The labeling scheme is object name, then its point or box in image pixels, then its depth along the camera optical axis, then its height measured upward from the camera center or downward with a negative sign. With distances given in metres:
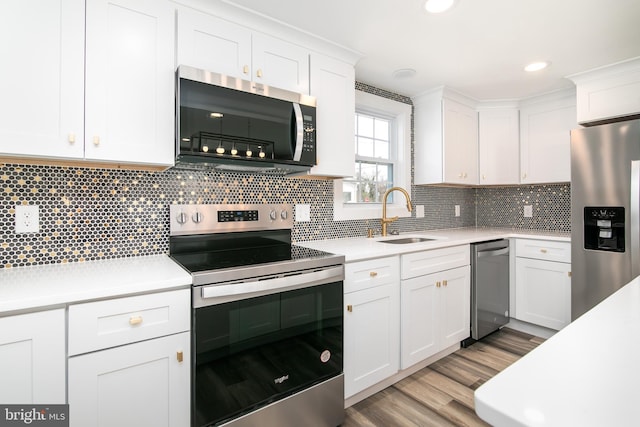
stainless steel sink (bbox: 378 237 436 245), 2.61 -0.18
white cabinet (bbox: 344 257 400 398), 1.88 -0.64
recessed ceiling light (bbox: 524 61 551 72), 2.44 +1.16
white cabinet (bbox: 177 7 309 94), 1.61 +0.90
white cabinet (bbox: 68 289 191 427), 1.14 -0.53
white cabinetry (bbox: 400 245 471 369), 2.21 -0.62
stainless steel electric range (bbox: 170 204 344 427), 1.35 -0.49
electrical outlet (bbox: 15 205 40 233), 1.47 +0.00
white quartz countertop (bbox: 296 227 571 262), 2.01 -0.18
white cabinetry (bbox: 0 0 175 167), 1.25 +0.58
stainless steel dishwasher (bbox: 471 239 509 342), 2.71 -0.60
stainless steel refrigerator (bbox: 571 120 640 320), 2.22 +0.05
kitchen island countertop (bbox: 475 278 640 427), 0.45 -0.27
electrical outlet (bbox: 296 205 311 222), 2.32 +0.04
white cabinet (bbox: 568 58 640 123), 2.41 +0.99
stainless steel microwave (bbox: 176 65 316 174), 1.53 +0.49
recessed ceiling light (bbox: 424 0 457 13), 1.69 +1.13
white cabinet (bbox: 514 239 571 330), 2.74 -0.57
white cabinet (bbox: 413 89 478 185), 3.00 +0.75
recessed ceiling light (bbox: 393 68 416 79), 2.56 +1.17
